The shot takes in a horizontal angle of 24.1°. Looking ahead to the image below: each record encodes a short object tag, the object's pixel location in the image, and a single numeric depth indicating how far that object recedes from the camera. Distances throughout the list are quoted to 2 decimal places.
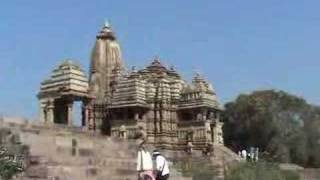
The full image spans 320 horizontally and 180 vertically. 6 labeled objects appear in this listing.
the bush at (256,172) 30.58
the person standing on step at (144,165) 13.05
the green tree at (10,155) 18.70
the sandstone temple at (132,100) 49.94
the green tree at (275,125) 62.69
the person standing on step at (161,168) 13.02
